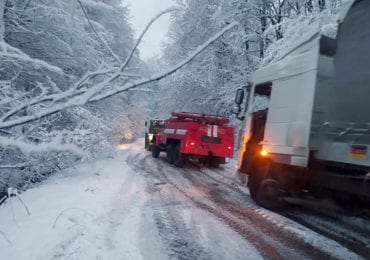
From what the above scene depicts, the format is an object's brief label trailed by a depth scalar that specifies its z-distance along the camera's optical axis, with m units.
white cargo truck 4.87
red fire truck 14.58
